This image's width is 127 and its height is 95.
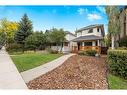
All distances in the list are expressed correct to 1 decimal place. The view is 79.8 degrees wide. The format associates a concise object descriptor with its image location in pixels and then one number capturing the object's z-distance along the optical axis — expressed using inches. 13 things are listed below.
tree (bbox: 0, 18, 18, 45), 577.9
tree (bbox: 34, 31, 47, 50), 435.8
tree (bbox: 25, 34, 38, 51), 430.7
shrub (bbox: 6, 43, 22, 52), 425.8
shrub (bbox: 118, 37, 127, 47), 241.0
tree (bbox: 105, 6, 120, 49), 256.2
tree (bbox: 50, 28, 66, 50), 403.8
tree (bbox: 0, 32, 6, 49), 628.7
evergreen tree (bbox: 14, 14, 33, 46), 480.8
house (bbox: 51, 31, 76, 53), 449.5
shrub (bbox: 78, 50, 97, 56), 294.8
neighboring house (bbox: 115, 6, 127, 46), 272.2
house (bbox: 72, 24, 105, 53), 383.0
